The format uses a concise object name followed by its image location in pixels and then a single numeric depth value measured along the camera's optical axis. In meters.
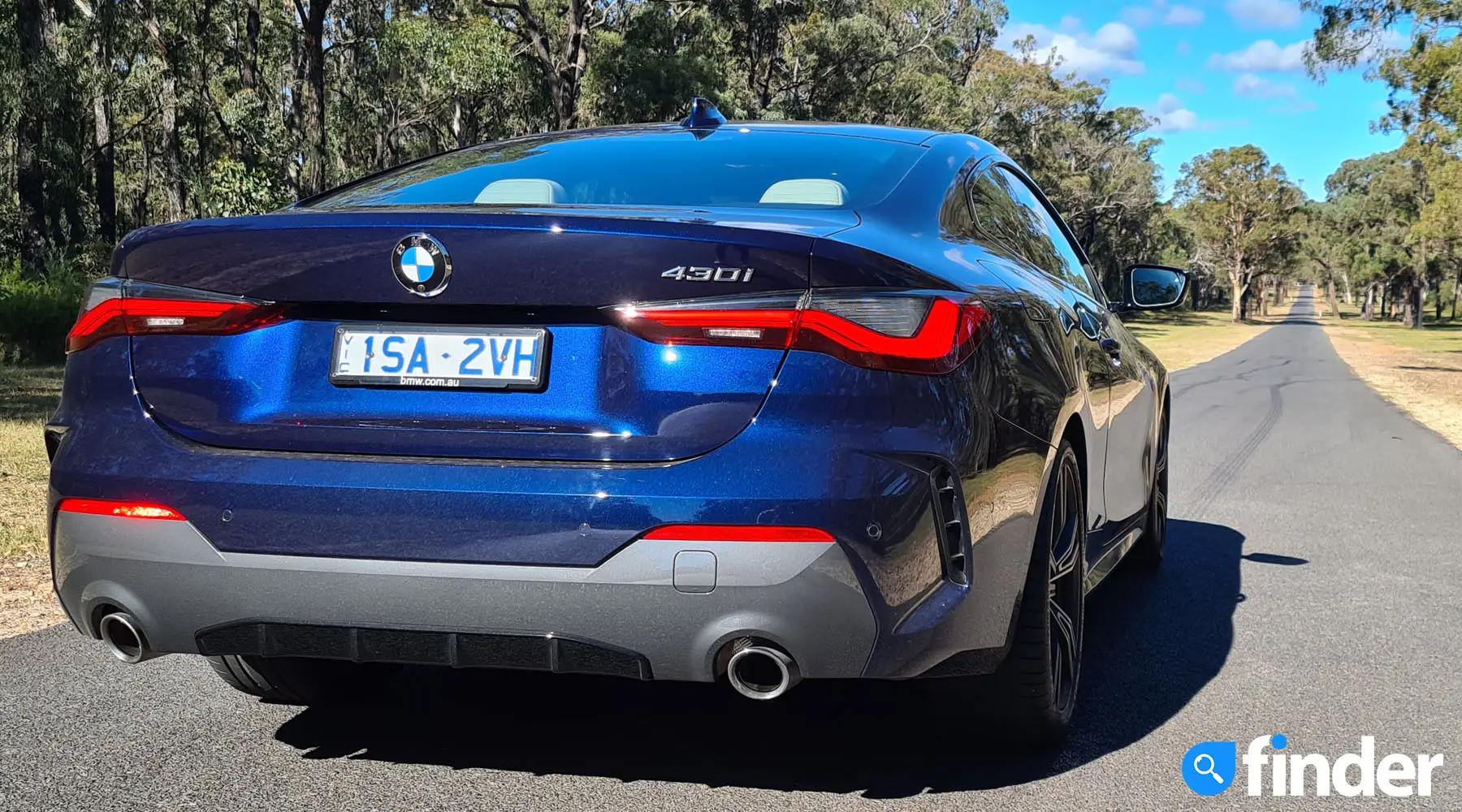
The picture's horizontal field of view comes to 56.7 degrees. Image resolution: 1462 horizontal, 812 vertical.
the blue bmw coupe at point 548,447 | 2.55
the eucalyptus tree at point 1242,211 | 89.81
